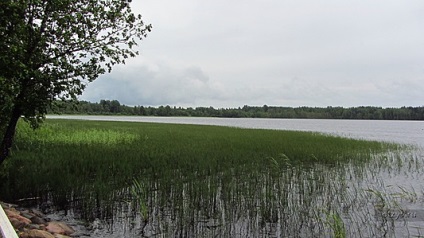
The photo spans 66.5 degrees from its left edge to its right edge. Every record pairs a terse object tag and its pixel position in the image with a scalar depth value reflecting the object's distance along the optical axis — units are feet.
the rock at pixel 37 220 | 23.90
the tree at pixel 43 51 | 27.94
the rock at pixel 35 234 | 19.58
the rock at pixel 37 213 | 26.58
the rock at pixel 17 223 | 20.95
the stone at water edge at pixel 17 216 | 22.01
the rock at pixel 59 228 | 22.54
